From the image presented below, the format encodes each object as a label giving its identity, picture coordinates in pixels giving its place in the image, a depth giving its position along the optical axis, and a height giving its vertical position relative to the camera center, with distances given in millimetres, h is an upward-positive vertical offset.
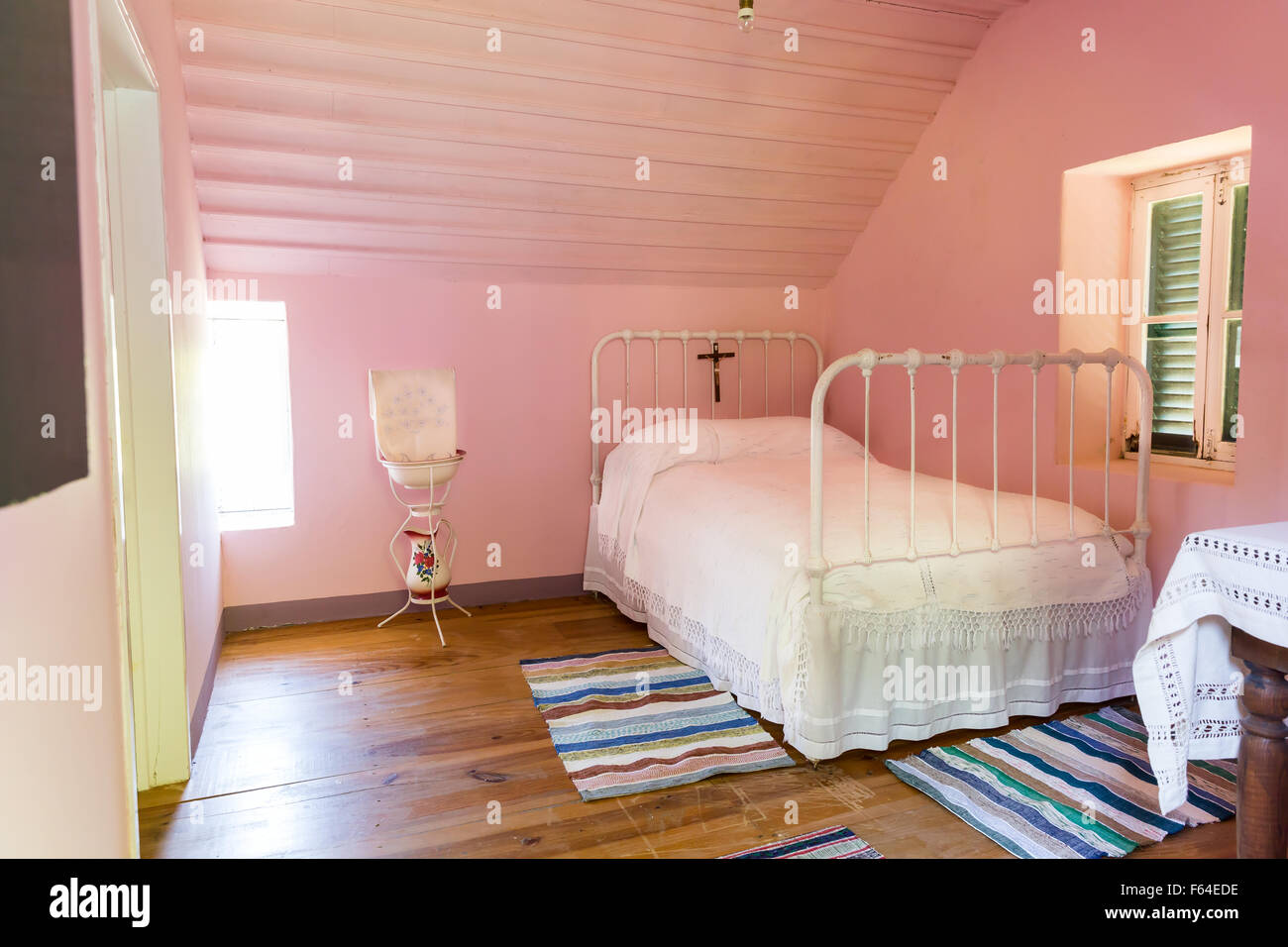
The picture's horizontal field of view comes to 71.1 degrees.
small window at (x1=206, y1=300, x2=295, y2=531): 3879 -193
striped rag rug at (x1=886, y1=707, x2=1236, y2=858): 2068 -1045
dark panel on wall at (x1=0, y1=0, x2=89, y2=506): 926 +132
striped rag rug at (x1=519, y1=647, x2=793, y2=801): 2434 -1058
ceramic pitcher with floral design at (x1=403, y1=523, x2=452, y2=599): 3727 -795
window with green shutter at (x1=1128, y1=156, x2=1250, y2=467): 2971 +255
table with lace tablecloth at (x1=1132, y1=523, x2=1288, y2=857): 1565 -551
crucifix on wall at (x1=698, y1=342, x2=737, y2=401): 4406 +85
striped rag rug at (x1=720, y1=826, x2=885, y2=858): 1999 -1056
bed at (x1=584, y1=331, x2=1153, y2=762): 2457 -659
